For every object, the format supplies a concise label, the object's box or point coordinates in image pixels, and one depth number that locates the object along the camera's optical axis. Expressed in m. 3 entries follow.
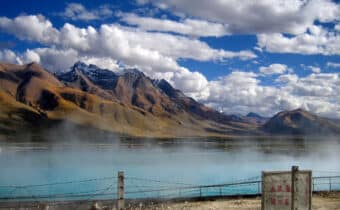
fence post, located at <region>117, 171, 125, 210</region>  16.19
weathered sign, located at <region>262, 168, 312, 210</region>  12.34
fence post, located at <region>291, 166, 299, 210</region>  12.38
